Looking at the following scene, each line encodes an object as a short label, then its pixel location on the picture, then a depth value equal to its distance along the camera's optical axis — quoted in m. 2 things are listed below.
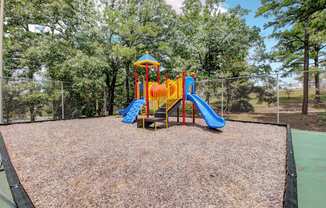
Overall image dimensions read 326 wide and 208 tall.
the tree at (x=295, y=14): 8.63
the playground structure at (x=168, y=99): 5.93
